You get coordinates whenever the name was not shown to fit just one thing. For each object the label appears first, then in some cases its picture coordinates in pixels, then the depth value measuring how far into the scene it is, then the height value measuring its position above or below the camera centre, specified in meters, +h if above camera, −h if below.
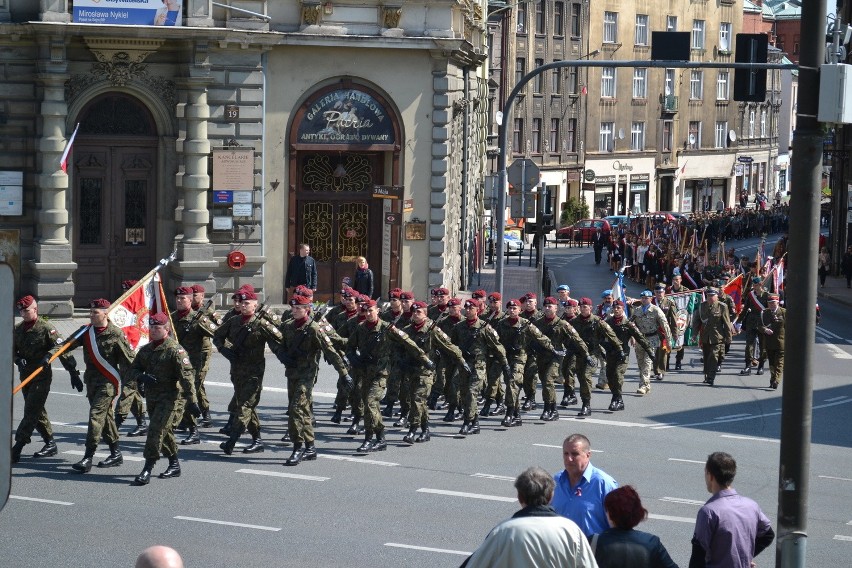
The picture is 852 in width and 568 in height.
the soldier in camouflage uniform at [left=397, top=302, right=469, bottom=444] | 18.58 -2.05
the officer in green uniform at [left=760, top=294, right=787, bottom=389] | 25.00 -2.17
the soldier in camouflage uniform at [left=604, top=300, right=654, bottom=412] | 22.08 -2.19
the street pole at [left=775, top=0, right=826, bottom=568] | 9.68 -0.63
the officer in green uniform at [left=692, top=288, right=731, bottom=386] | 25.45 -2.13
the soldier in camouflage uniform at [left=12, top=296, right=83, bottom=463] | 16.53 -1.93
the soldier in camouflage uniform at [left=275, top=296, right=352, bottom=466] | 17.09 -1.95
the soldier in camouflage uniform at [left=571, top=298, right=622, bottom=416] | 22.16 -1.87
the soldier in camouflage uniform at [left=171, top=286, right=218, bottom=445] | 18.92 -1.74
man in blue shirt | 9.48 -1.81
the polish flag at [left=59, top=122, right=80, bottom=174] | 27.80 +0.64
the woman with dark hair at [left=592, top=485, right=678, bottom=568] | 8.24 -1.86
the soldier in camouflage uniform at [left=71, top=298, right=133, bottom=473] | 16.12 -1.98
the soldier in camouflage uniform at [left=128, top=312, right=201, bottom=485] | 15.69 -2.01
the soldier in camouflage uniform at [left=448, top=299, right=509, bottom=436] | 19.58 -1.98
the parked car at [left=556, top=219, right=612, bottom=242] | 66.19 -1.15
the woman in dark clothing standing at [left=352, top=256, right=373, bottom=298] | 28.44 -1.52
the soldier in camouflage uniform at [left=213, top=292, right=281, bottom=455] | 17.25 -1.88
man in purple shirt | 9.05 -1.93
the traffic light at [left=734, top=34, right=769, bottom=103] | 20.66 +1.87
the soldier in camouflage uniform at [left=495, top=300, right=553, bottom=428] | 20.56 -1.90
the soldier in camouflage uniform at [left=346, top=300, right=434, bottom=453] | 17.92 -1.94
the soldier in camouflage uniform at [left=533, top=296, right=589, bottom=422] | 20.95 -2.07
